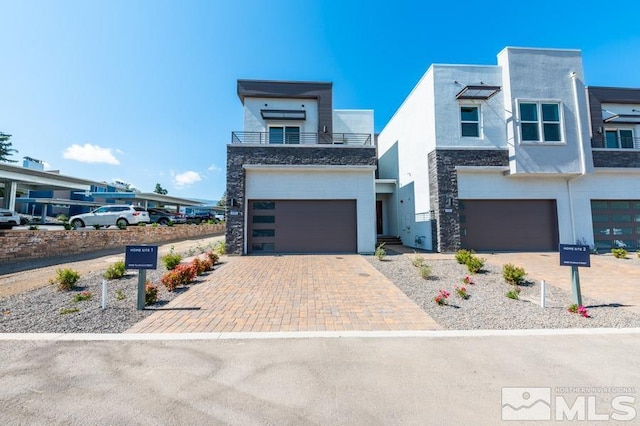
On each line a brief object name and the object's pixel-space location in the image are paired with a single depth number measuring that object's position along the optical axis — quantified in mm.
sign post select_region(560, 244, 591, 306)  5180
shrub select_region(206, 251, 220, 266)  9734
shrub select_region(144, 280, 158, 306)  5446
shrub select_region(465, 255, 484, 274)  8023
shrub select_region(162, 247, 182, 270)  8672
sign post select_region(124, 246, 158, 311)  5184
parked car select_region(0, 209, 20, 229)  15977
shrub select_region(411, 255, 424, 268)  8653
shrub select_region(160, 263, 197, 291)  6488
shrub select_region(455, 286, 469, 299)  5938
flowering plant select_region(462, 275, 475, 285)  7004
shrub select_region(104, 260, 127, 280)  7469
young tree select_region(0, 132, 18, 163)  38094
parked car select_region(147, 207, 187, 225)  22197
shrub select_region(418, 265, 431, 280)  7625
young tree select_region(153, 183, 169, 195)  69450
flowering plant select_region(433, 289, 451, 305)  5536
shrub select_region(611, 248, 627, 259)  10477
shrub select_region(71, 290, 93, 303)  5641
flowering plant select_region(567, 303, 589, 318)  4828
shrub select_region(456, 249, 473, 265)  8826
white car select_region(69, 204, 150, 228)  17750
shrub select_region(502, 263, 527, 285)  6941
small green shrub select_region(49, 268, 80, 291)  6520
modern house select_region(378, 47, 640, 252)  12078
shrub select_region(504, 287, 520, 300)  5852
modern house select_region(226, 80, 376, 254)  12375
